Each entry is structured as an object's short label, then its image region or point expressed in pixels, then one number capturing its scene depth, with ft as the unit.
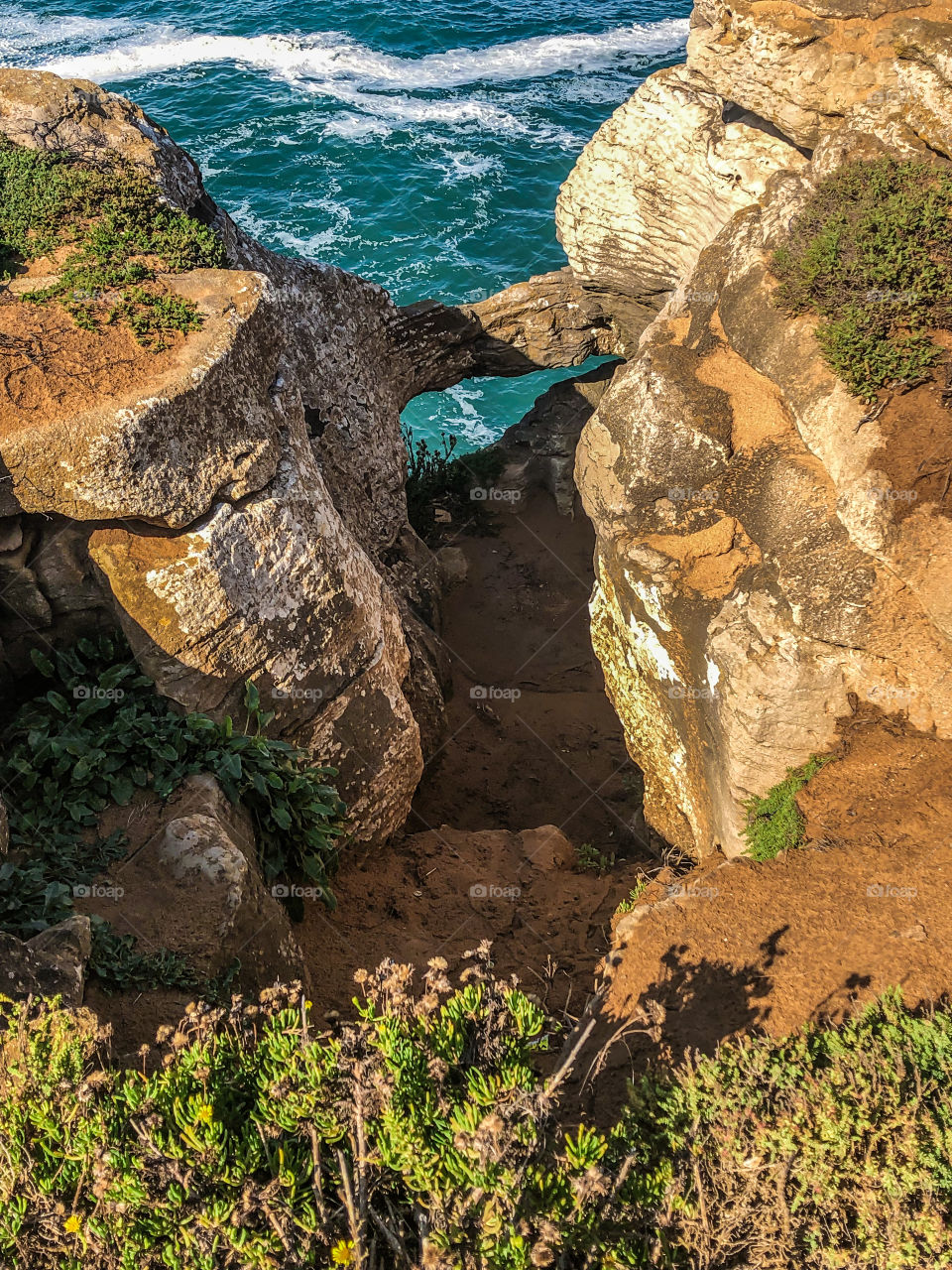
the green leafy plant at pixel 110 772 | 25.39
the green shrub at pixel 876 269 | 29.55
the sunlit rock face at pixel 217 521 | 26.14
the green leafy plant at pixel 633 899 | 29.86
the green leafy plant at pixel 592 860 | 36.86
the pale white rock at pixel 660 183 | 39.34
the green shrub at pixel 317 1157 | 13.32
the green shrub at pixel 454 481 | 62.75
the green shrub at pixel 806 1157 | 15.33
